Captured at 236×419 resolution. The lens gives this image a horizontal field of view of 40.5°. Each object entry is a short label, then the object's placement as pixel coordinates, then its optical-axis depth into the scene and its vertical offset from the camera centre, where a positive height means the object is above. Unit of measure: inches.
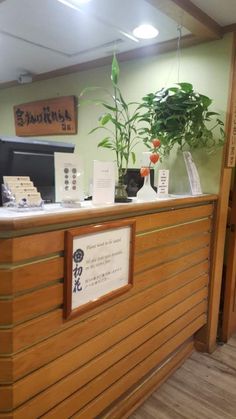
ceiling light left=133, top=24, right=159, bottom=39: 94.0 +41.9
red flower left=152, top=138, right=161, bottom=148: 78.8 +7.1
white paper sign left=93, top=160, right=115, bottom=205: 64.0 -2.4
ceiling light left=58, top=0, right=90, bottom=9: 80.1 +41.8
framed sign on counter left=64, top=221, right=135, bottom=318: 52.8 -17.1
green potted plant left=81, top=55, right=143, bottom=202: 67.7 +5.5
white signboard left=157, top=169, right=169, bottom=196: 83.3 -2.5
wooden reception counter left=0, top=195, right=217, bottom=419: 46.1 -27.8
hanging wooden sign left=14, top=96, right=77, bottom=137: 140.0 +23.6
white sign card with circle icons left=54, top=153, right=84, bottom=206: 58.4 -1.8
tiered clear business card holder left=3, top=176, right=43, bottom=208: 55.3 -4.8
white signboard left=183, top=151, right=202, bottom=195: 92.1 -0.2
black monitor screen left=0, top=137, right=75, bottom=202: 68.2 +1.5
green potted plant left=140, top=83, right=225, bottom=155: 87.1 +15.3
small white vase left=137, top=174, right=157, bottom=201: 77.3 -4.9
